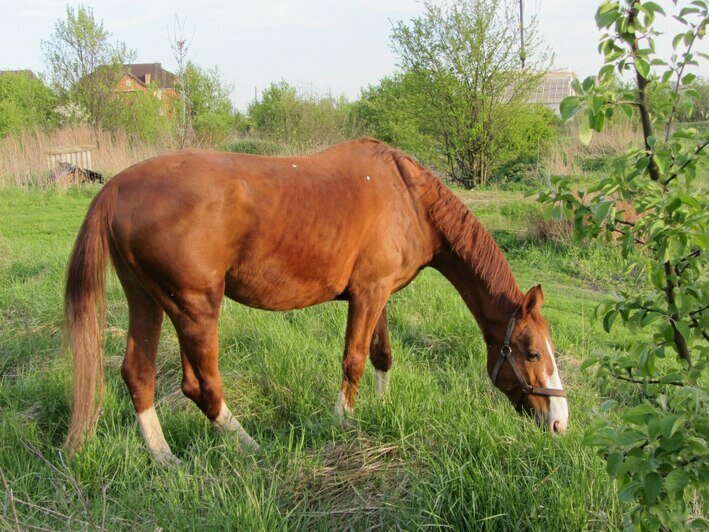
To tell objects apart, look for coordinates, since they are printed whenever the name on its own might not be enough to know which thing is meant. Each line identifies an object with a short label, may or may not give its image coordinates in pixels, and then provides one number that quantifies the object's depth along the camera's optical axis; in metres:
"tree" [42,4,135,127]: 21.98
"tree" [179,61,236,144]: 28.46
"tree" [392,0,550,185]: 14.62
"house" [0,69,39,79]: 25.26
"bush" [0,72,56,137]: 21.80
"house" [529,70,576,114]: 25.53
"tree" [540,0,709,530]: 1.43
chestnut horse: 3.18
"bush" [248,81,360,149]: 20.88
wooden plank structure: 14.95
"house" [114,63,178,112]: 22.88
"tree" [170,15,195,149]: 10.83
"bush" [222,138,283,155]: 18.78
